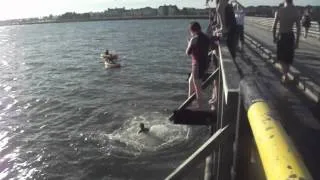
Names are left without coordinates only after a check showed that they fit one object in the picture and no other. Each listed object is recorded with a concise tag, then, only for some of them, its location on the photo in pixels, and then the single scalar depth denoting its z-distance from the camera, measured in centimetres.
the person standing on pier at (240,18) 1531
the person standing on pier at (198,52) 879
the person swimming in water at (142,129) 1492
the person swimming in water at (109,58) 3659
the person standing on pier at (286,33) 967
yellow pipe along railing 169
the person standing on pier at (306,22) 2267
